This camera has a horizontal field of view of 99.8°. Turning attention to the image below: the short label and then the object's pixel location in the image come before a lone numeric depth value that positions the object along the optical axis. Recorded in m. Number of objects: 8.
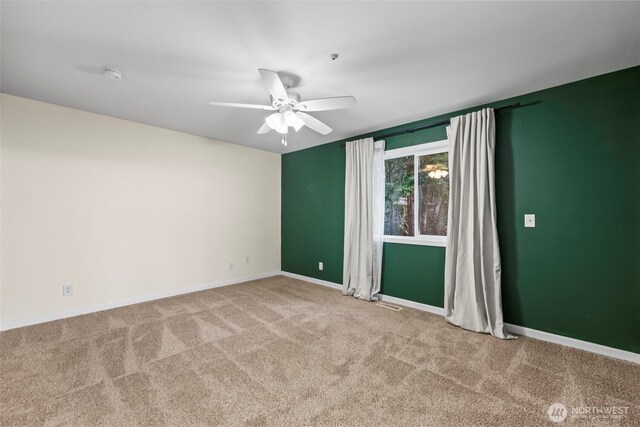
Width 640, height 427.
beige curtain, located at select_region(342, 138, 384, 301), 3.72
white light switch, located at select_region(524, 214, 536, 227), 2.60
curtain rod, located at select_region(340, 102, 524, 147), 2.69
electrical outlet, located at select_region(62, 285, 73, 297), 3.04
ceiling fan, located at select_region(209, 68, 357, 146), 1.97
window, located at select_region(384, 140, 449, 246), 3.28
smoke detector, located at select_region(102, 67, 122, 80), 2.23
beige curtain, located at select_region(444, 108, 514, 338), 2.70
